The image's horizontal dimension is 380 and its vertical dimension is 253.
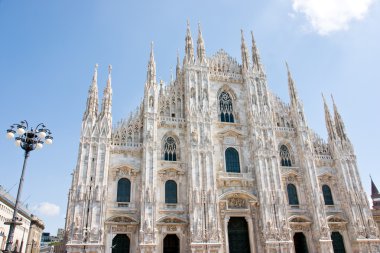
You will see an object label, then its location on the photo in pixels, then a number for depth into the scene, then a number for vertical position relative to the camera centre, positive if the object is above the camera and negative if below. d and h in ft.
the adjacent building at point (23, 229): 117.50 +15.85
